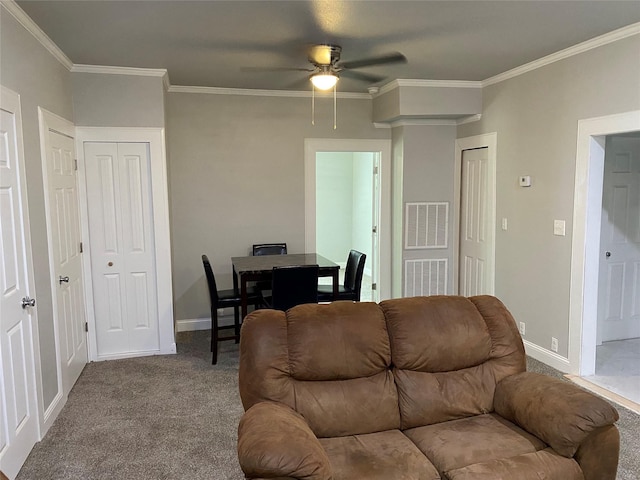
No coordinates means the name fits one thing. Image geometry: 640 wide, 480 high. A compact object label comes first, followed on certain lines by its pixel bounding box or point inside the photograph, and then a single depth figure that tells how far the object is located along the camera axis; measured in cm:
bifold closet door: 422
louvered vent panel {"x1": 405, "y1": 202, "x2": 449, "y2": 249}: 539
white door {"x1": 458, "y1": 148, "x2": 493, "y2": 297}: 498
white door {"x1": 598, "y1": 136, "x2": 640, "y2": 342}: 452
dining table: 415
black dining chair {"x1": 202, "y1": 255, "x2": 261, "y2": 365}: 425
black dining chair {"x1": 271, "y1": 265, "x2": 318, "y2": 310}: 395
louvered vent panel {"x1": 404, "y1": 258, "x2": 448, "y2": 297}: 550
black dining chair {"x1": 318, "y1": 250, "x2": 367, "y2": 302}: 455
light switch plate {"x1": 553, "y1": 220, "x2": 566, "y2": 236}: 391
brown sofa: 189
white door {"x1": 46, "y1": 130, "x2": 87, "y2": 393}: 342
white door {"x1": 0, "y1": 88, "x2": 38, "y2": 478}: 247
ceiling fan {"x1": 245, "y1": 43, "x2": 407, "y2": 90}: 346
